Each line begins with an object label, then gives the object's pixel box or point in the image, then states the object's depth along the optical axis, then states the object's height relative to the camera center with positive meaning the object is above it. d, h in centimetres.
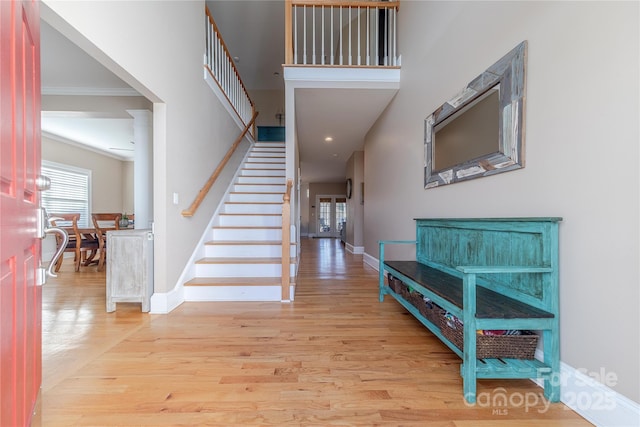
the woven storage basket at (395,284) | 247 -70
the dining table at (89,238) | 469 -52
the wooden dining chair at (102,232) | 446 -38
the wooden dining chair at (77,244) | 438 -60
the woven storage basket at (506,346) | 141 -72
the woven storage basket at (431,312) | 175 -70
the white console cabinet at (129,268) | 252 -55
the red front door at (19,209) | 76 +0
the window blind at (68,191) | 597 +46
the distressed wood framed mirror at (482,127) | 161 +63
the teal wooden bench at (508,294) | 133 -51
